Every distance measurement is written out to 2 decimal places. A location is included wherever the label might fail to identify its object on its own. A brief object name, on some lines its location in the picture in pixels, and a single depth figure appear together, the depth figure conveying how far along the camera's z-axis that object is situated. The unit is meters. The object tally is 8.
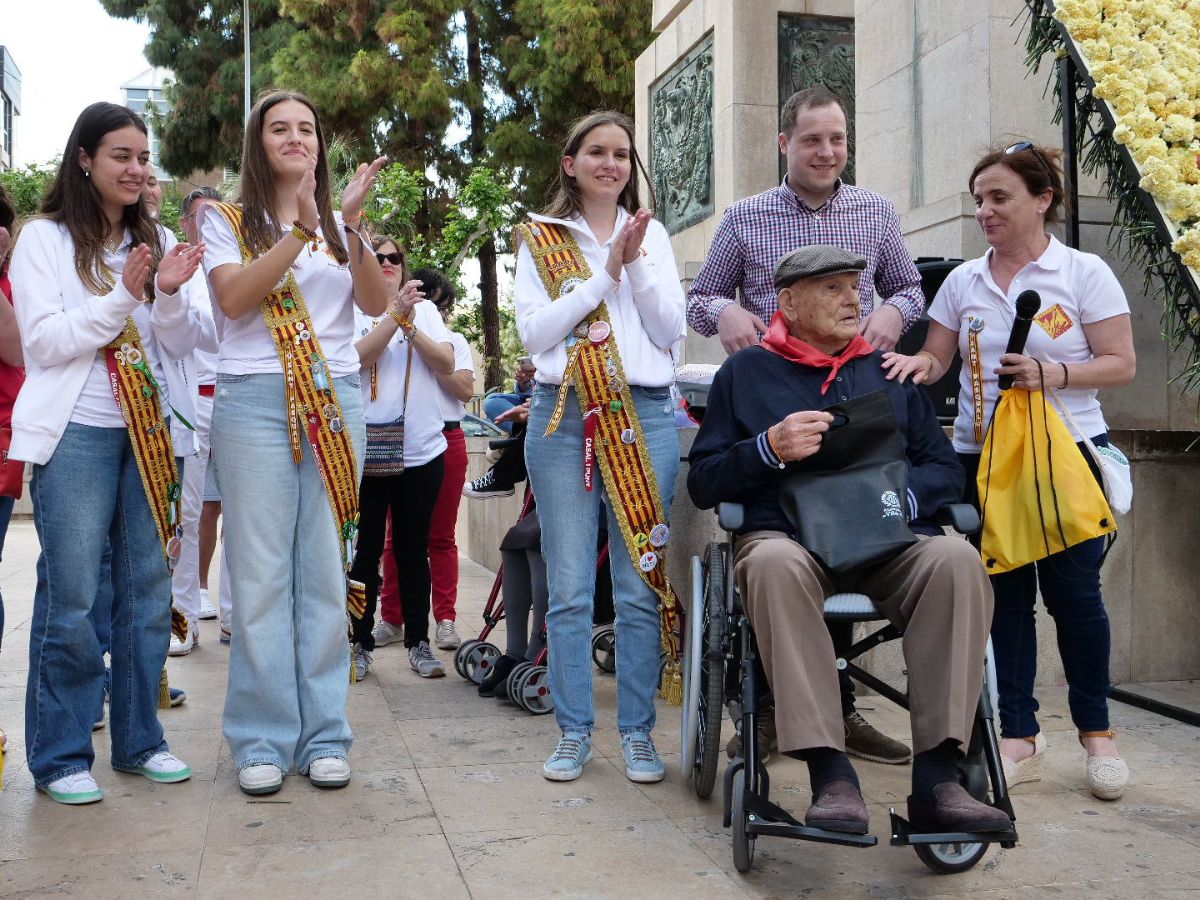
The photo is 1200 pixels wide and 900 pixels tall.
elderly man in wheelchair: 3.26
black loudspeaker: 5.51
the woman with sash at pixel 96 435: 3.90
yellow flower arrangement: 4.95
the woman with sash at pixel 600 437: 4.22
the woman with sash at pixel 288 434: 4.08
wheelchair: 3.17
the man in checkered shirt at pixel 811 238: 4.41
